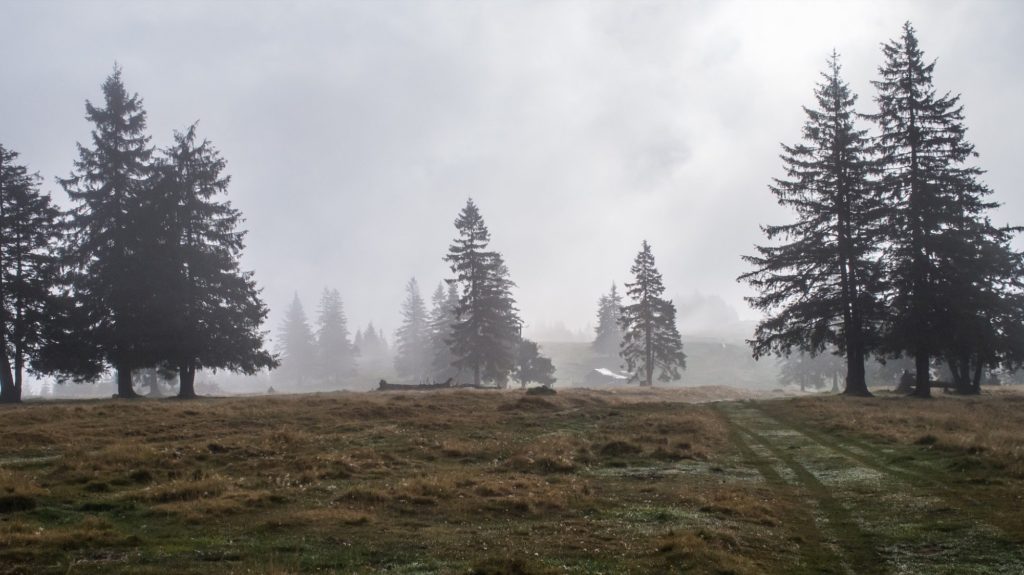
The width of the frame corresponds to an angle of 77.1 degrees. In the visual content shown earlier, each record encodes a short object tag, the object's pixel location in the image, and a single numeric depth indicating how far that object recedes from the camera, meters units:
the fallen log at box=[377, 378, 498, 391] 51.10
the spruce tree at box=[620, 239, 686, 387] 75.75
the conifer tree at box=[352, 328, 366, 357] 162.75
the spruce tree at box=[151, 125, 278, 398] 40.69
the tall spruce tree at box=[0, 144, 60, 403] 37.66
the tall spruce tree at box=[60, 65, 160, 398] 39.66
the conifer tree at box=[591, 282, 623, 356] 117.94
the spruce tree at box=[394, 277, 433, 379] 112.50
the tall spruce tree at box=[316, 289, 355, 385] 126.81
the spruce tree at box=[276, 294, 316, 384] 130.62
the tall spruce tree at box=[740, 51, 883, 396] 39.56
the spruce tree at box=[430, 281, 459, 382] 87.56
